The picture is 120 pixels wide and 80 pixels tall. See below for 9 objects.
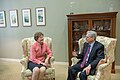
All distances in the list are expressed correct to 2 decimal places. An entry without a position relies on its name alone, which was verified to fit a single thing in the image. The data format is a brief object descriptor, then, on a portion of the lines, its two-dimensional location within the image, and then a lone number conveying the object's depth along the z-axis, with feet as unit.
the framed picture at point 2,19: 19.11
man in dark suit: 9.76
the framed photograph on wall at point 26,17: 17.83
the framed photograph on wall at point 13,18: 18.44
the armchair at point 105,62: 9.49
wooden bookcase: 13.76
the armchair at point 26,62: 10.82
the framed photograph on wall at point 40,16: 17.17
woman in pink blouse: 10.90
